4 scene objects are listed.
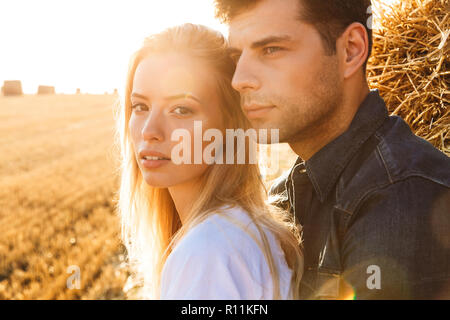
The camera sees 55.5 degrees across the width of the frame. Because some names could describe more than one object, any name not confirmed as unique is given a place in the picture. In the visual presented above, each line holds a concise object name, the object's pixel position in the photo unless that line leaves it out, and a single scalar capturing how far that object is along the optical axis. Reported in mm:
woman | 1676
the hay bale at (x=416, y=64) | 2533
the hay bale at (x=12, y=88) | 56000
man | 1669
